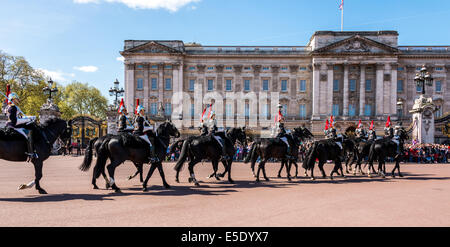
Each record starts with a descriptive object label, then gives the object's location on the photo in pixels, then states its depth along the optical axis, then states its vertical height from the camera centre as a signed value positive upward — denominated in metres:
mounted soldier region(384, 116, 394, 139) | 15.14 -0.54
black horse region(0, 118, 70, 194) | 8.85 -0.78
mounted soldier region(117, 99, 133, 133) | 10.44 -0.03
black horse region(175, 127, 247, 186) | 11.36 -1.12
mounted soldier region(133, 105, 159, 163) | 10.09 -0.34
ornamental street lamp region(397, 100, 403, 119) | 47.17 +1.33
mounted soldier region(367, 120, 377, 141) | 16.97 -0.71
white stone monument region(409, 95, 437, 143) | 22.86 +0.07
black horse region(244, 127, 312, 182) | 13.02 -1.22
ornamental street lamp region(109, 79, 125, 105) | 28.30 +2.54
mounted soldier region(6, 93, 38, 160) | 8.89 -0.14
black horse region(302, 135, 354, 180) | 13.44 -1.38
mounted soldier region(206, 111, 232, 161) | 11.97 -0.46
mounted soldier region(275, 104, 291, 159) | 13.36 -0.57
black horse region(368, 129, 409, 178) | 14.10 -1.29
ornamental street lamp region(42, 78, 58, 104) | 24.25 +2.12
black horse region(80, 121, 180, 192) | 9.49 -1.04
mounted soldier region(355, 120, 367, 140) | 17.78 -0.62
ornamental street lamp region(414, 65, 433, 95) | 22.97 +3.15
